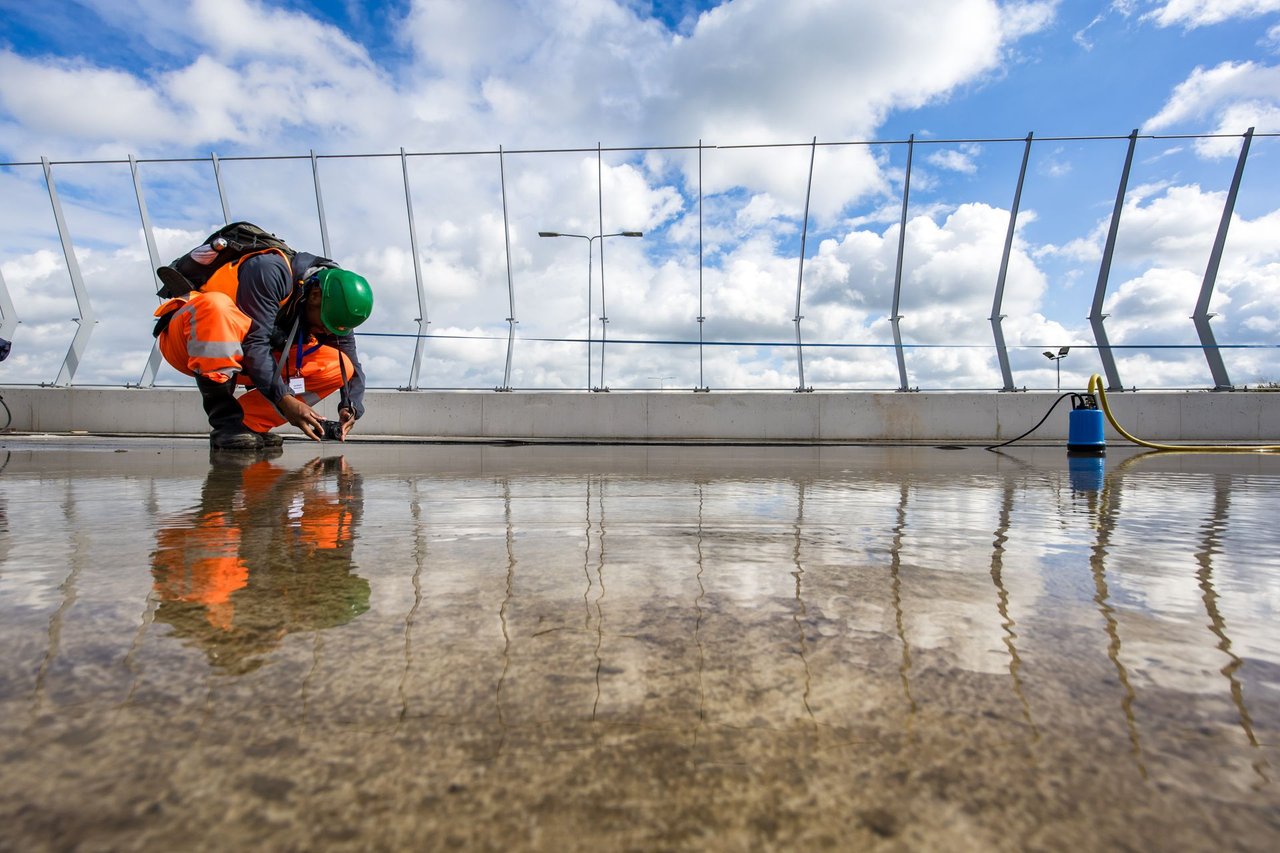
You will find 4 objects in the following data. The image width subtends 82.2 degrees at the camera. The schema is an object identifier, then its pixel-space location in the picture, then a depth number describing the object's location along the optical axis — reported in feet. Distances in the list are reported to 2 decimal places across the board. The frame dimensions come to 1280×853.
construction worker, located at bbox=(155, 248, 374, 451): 17.47
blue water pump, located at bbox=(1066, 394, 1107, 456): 22.70
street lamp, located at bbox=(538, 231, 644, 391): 42.96
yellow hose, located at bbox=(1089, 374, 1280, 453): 25.71
